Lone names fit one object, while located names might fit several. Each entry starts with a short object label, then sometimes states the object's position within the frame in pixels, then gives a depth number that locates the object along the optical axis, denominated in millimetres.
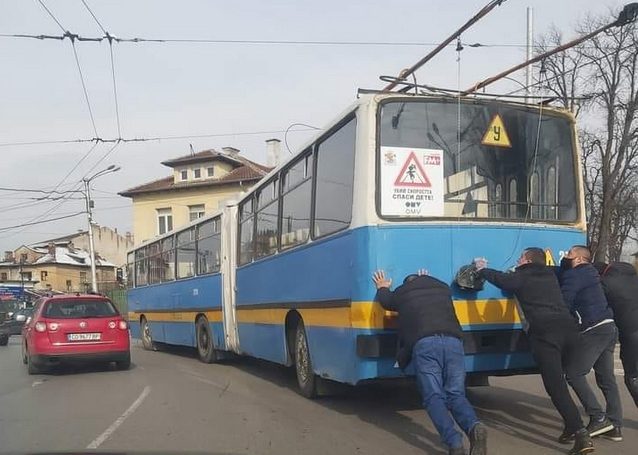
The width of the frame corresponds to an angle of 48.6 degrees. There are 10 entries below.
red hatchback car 12852
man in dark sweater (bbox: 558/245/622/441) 6441
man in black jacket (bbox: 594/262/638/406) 6758
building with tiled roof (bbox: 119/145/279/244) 48500
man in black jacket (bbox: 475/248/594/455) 6148
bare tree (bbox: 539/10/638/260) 30266
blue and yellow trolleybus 7000
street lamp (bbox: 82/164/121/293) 39875
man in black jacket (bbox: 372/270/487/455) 5637
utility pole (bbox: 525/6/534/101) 16237
